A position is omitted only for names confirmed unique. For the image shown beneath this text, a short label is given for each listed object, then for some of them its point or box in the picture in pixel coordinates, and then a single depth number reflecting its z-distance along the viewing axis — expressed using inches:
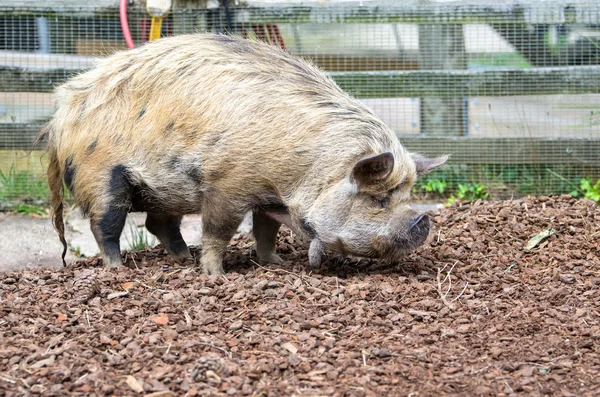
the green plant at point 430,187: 318.3
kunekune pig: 200.8
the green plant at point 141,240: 268.3
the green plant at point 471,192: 315.0
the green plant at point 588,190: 304.4
